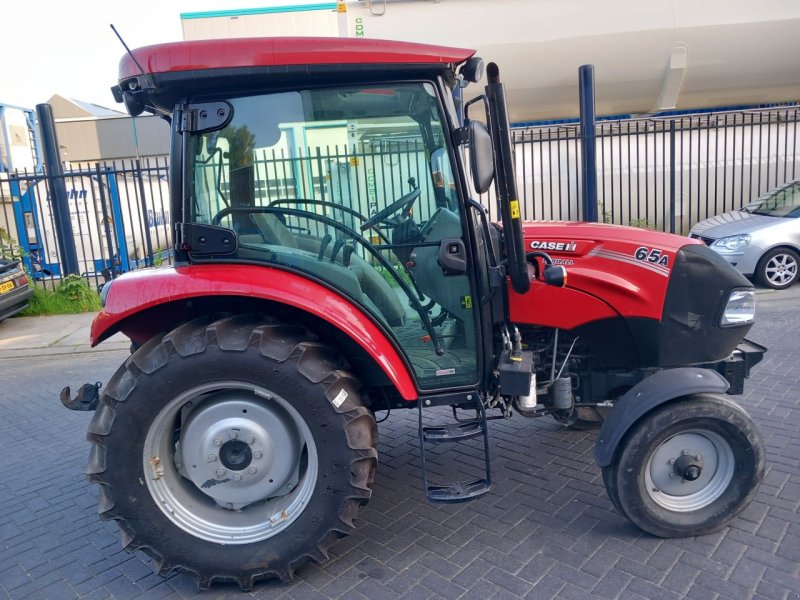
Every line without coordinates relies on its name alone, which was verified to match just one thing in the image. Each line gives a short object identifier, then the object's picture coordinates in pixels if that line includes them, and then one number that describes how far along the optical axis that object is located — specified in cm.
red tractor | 291
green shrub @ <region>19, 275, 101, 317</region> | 1018
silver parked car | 880
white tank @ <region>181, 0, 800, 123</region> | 1016
